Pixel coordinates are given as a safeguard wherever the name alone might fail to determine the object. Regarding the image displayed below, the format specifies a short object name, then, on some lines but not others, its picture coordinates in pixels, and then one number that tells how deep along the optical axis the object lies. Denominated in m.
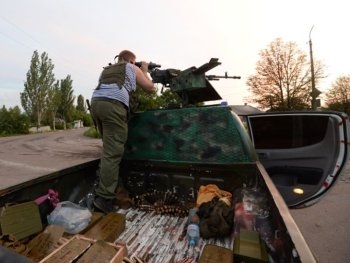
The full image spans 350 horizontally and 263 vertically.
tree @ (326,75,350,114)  31.64
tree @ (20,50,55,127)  44.34
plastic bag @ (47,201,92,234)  2.23
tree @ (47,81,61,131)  45.91
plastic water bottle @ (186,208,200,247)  2.18
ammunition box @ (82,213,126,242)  2.12
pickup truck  1.92
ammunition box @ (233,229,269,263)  1.58
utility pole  17.89
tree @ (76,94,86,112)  77.31
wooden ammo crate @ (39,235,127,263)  1.57
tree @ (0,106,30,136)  36.16
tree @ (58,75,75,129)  53.08
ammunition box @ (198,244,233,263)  1.67
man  2.71
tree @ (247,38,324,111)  25.59
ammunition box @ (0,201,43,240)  1.95
